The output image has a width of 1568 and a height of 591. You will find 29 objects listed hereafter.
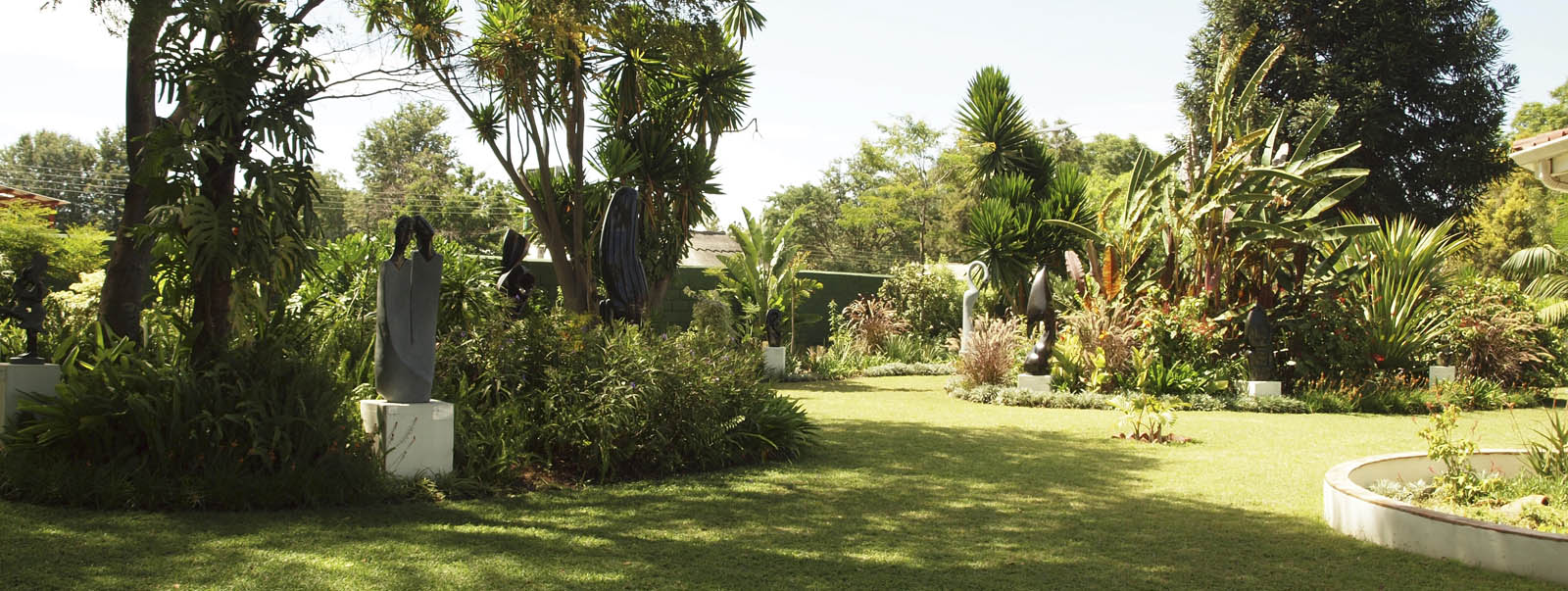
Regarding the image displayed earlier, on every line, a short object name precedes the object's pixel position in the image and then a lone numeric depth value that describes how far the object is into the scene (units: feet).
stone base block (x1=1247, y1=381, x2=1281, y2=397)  37.63
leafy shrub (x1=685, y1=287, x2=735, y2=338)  50.11
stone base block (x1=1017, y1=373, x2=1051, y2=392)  40.11
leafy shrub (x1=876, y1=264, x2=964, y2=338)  64.39
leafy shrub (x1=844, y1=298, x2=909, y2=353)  60.39
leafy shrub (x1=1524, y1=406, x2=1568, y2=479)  17.20
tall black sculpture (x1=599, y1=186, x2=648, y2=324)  27.58
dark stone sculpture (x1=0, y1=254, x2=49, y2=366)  21.18
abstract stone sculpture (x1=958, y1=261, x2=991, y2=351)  51.93
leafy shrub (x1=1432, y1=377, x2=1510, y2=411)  36.81
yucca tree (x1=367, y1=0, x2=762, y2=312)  40.86
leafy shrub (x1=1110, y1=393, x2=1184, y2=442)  28.12
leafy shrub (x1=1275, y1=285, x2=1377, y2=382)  38.86
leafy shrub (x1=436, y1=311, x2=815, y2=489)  20.97
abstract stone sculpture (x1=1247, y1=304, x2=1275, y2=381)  37.70
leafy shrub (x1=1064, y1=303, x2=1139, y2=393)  39.40
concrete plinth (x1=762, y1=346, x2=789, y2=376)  49.29
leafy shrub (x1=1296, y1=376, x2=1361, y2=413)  36.11
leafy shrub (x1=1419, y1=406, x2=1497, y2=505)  16.99
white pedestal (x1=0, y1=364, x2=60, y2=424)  20.07
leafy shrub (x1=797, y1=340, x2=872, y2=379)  51.79
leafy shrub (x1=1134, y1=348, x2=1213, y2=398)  38.40
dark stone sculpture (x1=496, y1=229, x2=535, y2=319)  27.27
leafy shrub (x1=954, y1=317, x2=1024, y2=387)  42.42
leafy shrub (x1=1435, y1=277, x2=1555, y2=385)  41.37
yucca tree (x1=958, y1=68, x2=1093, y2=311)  55.67
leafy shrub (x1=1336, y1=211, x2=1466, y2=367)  39.47
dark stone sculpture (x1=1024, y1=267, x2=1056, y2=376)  40.52
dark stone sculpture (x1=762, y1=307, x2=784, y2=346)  50.80
